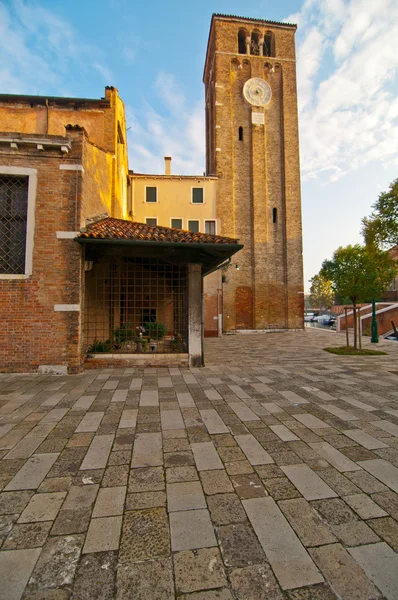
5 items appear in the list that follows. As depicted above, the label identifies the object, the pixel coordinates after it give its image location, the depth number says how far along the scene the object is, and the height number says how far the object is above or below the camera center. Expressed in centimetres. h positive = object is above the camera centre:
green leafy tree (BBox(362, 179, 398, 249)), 2191 +702
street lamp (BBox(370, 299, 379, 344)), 1460 -95
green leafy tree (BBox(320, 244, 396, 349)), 1085 +148
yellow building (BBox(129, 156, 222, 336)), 2031 +792
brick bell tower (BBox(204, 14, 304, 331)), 2236 +1145
